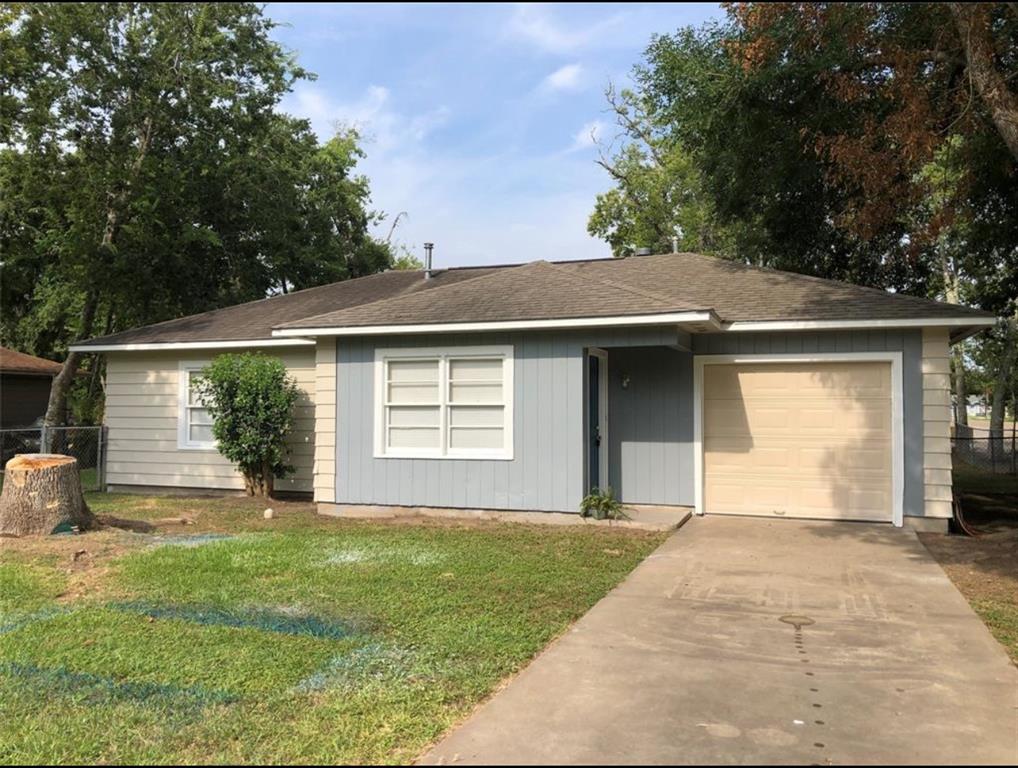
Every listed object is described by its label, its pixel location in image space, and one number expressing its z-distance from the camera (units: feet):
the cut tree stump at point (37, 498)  26.43
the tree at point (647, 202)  100.12
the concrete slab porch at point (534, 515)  29.68
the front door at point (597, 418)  32.24
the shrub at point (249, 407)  37.17
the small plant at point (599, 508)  30.07
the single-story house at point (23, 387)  69.82
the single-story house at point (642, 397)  29.71
